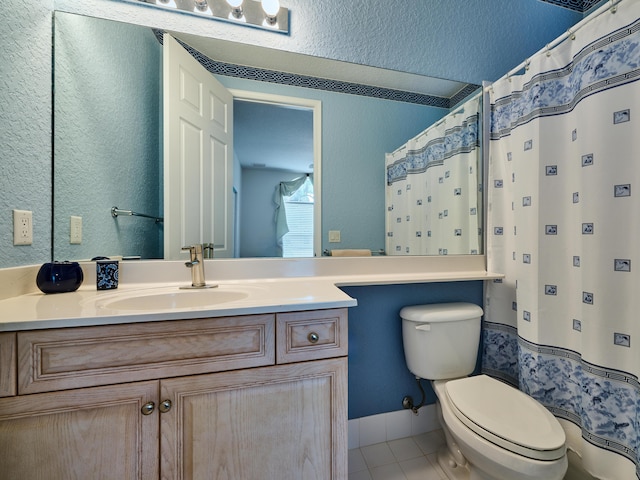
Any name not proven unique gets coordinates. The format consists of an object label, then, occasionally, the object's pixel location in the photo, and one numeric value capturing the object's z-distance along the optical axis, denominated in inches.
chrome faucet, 41.7
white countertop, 26.2
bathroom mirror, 41.2
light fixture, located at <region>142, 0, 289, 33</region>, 45.9
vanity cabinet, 24.6
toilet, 31.8
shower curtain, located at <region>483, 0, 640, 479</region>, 34.6
